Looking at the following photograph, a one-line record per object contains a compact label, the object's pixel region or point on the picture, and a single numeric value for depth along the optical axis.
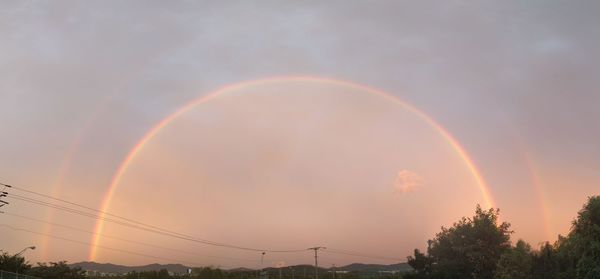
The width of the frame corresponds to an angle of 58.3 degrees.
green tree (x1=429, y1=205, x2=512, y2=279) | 76.88
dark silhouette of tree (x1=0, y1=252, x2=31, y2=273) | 89.31
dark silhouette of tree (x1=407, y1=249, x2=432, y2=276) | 83.00
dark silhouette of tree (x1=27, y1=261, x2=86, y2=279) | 118.25
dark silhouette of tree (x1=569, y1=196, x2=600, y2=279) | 48.72
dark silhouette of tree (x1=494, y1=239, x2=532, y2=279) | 61.07
